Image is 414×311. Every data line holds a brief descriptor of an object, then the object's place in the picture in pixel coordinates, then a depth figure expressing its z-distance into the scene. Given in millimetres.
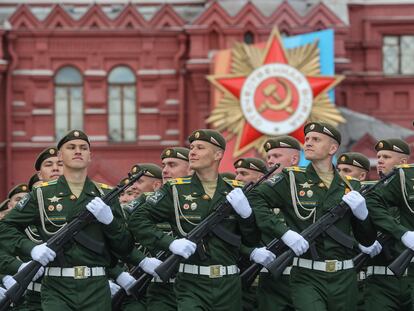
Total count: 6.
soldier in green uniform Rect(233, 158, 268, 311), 19623
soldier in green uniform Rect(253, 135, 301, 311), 20956
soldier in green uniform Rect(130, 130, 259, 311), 18611
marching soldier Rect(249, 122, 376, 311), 18582
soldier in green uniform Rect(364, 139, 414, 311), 19403
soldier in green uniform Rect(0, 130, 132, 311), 18260
